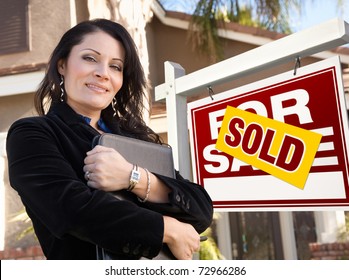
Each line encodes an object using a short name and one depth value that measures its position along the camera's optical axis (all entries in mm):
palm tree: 7039
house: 5031
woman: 926
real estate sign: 1653
